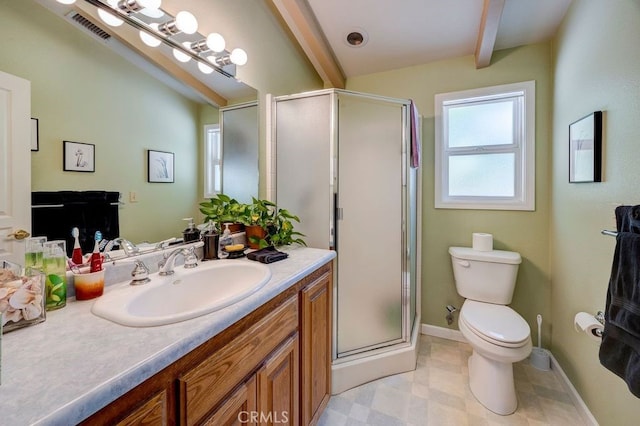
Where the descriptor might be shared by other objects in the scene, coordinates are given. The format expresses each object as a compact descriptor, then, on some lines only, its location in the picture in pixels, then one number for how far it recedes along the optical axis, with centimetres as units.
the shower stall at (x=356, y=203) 174
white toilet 150
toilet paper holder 118
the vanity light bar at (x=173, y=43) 106
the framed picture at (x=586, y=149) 133
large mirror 83
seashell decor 64
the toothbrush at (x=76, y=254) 90
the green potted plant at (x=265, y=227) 153
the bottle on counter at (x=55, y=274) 77
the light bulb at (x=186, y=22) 127
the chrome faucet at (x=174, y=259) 107
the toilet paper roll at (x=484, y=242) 204
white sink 72
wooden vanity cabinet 59
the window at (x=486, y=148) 206
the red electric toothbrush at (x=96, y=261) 87
